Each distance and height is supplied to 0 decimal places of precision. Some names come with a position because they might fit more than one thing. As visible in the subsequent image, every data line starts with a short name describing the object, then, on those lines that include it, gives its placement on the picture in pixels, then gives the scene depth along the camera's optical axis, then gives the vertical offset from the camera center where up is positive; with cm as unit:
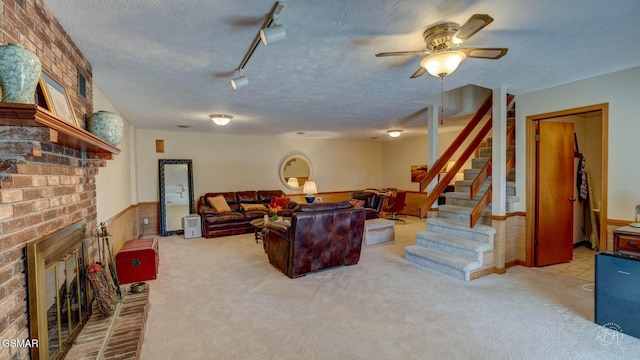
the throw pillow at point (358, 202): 654 -62
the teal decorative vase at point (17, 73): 117 +43
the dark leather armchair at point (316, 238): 368 -82
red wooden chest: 359 -104
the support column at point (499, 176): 379 -5
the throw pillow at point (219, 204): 654 -60
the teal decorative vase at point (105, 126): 227 +41
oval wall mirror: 820 +13
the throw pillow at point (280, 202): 653 -59
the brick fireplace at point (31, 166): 129 +8
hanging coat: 472 -14
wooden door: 398 -30
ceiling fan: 208 +90
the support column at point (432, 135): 468 +61
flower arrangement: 566 -68
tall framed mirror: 653 -36
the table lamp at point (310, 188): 681 -29
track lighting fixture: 180 +91
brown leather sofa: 616 -81
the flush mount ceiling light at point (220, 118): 501 +99
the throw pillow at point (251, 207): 685 -71
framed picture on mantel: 162 +49
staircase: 369 -89
